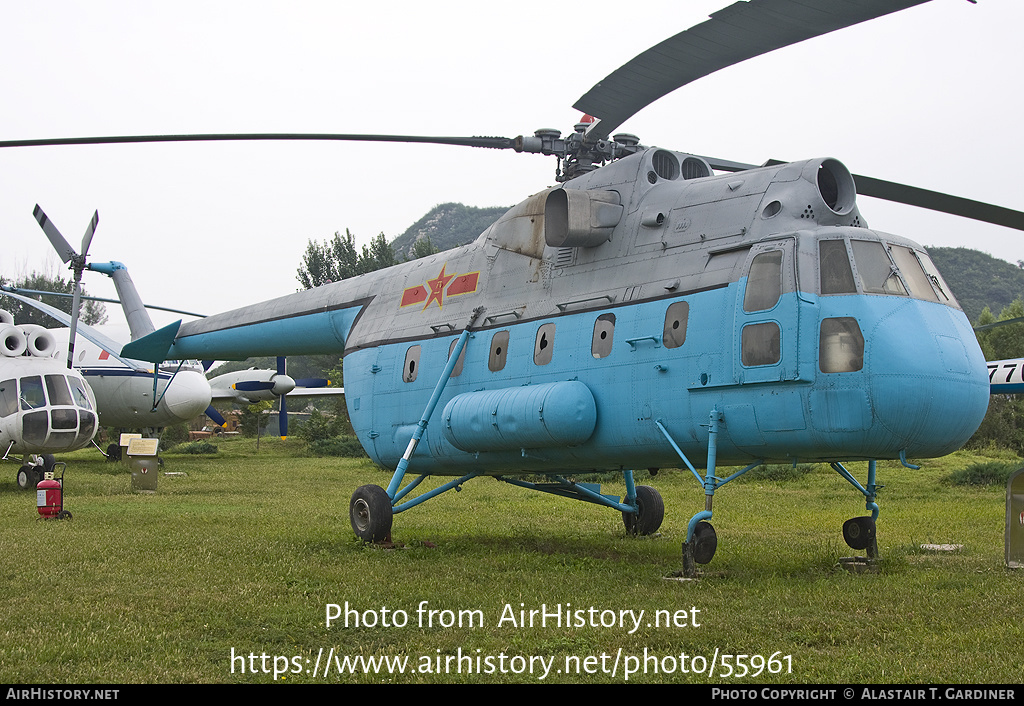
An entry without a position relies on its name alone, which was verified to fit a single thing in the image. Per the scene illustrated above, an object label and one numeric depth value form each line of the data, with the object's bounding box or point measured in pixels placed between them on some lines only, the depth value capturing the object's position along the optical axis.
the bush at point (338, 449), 36.31
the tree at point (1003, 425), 28.81
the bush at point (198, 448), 38.50
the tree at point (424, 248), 66.44
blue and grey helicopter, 7.98
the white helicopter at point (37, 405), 19.36
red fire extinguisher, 13.83
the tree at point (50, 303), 64.81
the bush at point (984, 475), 19.20
